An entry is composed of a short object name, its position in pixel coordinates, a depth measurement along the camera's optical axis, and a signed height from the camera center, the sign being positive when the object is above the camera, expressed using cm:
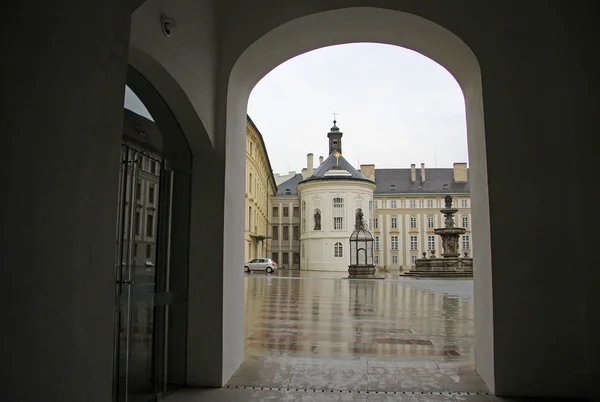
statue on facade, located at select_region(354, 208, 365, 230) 2947 +243
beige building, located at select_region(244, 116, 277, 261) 4003 +648
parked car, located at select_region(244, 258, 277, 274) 3775 -8
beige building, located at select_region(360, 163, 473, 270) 6606 +683
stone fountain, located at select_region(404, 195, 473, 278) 2980 +17
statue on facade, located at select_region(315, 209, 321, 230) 5156 +457
